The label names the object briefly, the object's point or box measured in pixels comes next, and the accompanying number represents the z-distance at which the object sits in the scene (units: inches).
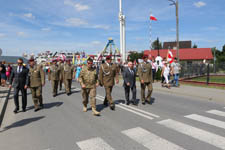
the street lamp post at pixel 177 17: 628.5
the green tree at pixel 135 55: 3247.8
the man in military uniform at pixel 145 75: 290.2
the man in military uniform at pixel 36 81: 263.0
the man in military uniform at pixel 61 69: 418.9
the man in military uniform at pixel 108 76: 258.8
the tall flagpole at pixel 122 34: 1289.0
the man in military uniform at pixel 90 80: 236.4
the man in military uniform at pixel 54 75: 393.5
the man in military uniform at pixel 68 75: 408.8
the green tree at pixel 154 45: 3976.4
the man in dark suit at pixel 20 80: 255.8
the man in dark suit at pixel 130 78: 282.8
